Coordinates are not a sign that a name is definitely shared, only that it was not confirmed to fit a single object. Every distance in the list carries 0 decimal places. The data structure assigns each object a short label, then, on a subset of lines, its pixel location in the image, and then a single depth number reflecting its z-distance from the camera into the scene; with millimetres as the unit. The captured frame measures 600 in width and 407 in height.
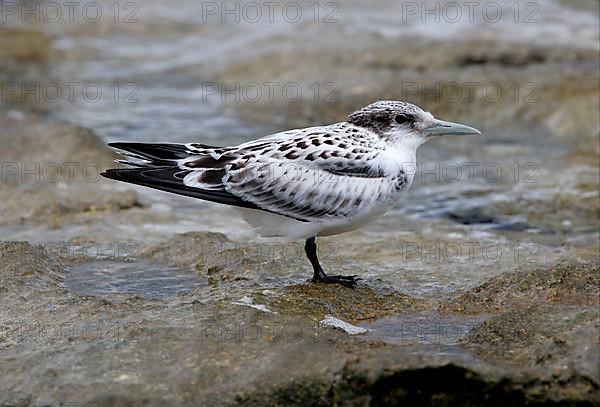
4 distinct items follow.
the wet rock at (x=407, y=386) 8477
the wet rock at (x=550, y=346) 8359
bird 11773
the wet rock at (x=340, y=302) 10891
